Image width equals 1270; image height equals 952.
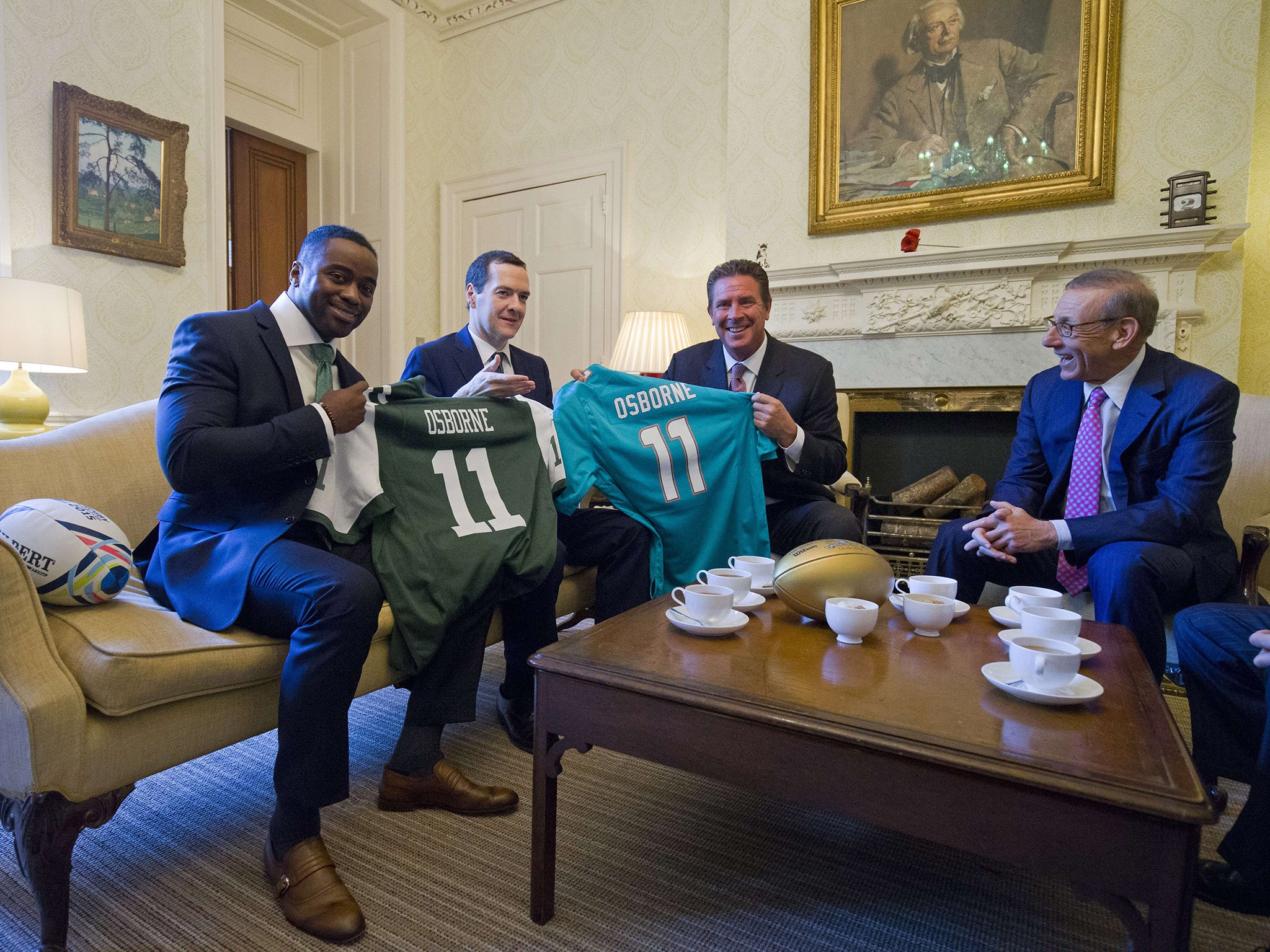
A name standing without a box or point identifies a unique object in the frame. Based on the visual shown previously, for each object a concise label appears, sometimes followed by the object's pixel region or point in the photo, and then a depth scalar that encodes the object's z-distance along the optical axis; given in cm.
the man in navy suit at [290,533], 133
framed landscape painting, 313
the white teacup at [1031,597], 143
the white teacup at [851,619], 127
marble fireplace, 315
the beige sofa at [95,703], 115
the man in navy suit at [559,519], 198
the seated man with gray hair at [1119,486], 181
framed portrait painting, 323
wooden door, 464
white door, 466
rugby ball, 132
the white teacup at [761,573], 164
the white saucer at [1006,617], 140
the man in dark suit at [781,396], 229
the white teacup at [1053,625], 123
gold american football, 139
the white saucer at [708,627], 130
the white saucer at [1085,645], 119
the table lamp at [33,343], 261
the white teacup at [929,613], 134
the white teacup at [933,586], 148
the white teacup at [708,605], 131
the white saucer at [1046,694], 101
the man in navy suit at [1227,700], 130
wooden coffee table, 83
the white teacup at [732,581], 147
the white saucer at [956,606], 143
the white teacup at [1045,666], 102
